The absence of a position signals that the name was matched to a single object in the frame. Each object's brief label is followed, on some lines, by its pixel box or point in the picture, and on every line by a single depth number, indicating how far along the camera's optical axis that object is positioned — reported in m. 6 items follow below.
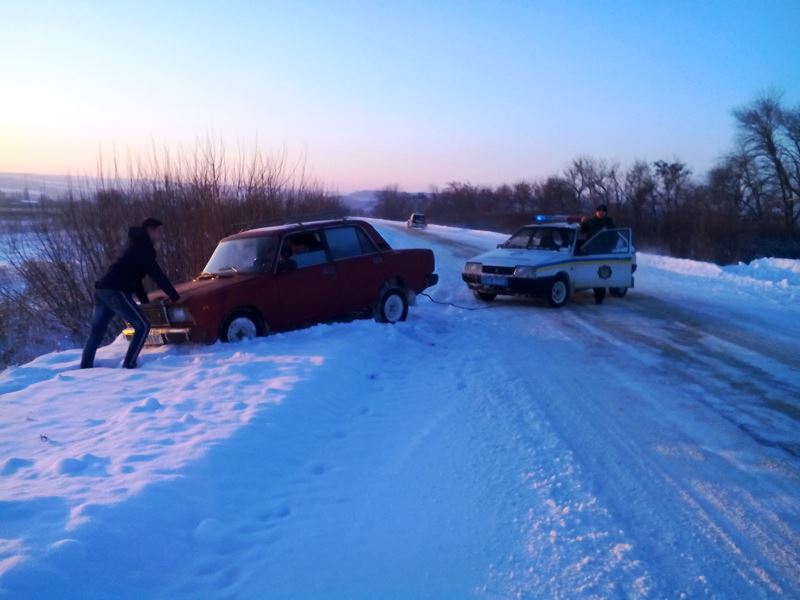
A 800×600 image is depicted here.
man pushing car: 7.47
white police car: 12.02
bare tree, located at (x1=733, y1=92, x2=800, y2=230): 47.66
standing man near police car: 13.02
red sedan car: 8.04
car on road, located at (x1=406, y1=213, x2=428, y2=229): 53.02
